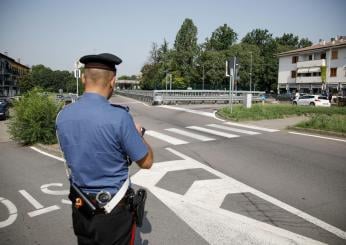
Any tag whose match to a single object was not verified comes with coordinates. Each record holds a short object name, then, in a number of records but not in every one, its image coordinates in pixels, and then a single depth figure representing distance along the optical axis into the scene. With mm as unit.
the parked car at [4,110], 21250
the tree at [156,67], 75125
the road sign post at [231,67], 19670
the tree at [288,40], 101294
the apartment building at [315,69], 53156
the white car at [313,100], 33281
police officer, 2236
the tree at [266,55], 79938
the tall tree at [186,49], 75688
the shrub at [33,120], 10562
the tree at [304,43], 102188
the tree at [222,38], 92000
